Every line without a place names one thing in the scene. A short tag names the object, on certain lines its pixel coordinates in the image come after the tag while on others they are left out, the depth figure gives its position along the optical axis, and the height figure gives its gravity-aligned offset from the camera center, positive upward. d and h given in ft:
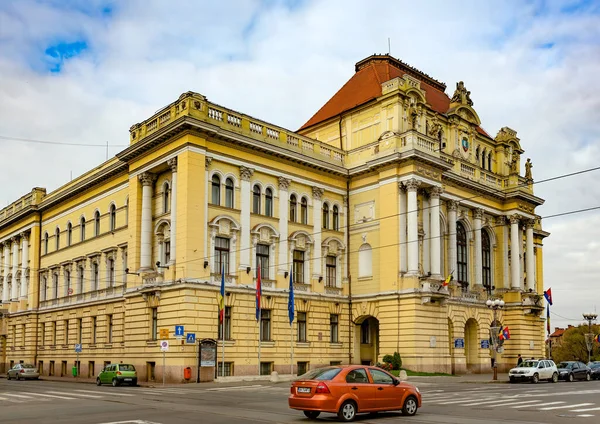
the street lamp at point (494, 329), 150.82 -6.03
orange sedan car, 60.34 -8.22
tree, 428.56 -28.25
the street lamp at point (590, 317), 198.47 -4.48
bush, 149.38 -12.83
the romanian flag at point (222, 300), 134.10 +0.32
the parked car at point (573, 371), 152.97 -15.71
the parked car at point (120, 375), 128.67 -13.67
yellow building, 140.56 +14.72
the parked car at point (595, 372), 166.81 -16.99
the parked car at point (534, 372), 138.92 -14.24
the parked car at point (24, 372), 171.83 -17.48
